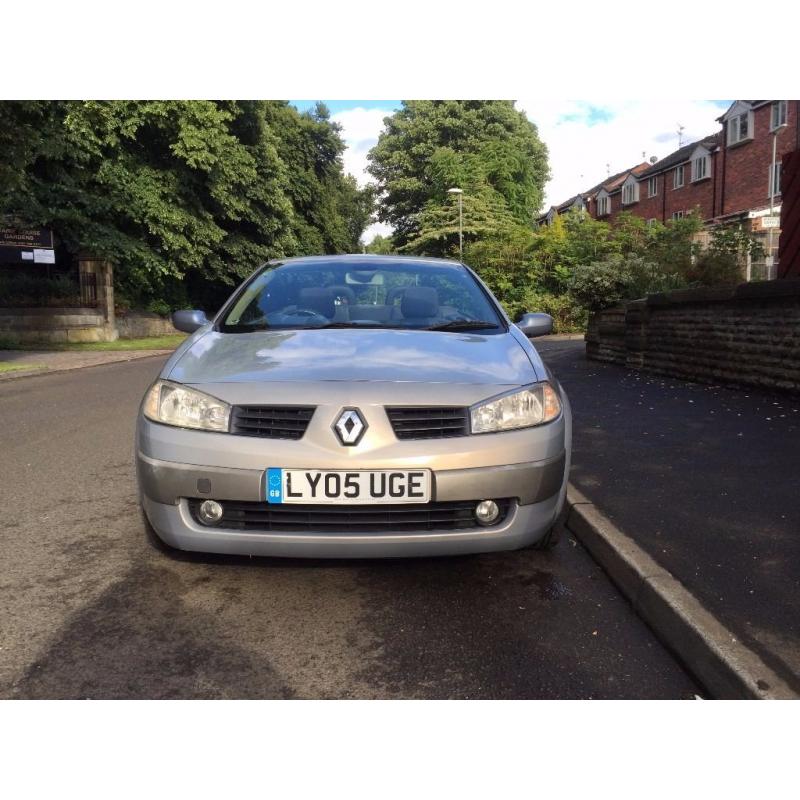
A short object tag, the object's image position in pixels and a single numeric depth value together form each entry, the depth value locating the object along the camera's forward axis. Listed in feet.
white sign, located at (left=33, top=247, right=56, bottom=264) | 63.52
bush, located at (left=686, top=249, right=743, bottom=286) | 38.37
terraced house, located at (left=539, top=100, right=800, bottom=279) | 105.60
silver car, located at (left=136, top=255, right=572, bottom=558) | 9.27
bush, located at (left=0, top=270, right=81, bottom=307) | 73.20
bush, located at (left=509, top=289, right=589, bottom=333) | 92.99
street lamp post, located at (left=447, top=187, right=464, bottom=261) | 120.94
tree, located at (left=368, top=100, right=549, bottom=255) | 139.64
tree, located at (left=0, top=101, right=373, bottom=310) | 71.67
